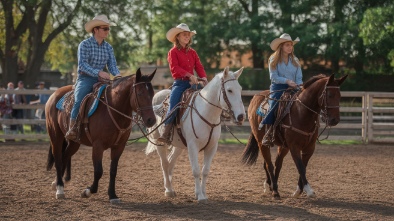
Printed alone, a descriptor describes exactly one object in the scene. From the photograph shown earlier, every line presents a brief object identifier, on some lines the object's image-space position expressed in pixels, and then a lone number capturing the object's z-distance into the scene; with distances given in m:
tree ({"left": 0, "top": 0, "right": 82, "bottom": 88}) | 40.92
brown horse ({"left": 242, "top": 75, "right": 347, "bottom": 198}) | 14.77
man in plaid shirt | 15.04
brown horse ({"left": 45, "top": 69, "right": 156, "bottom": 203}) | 14.02
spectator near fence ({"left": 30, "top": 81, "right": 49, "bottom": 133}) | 34.28
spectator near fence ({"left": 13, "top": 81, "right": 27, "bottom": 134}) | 33.63
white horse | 14.14
